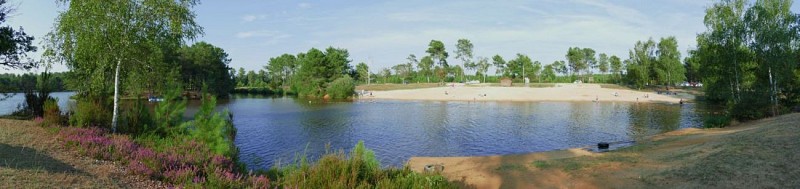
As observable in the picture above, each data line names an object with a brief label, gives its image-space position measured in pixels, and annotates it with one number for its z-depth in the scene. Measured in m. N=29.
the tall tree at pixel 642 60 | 78.75
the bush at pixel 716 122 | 26.40
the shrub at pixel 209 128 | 13.76
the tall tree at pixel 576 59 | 127.25
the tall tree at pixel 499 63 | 130.62
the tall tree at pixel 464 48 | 129.75
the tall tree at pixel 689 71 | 93.62
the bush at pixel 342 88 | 78.69
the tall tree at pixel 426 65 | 133.10
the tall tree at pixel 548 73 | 131.62
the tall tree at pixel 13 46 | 18.68
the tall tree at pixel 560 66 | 136.25
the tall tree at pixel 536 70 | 127.22
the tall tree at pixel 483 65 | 132.25
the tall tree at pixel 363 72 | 142.30
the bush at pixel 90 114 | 15.07
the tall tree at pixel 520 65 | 123.56
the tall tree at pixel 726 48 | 30.39
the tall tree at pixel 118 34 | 14.89
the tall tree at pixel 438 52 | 131.75
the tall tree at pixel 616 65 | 118.38
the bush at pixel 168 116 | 16.12
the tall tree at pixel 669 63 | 76.19
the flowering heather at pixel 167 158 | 8.55
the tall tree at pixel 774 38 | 28.50
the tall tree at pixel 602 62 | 131.50
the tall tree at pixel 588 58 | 131.12
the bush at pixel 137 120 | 15.70
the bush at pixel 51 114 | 14.59
